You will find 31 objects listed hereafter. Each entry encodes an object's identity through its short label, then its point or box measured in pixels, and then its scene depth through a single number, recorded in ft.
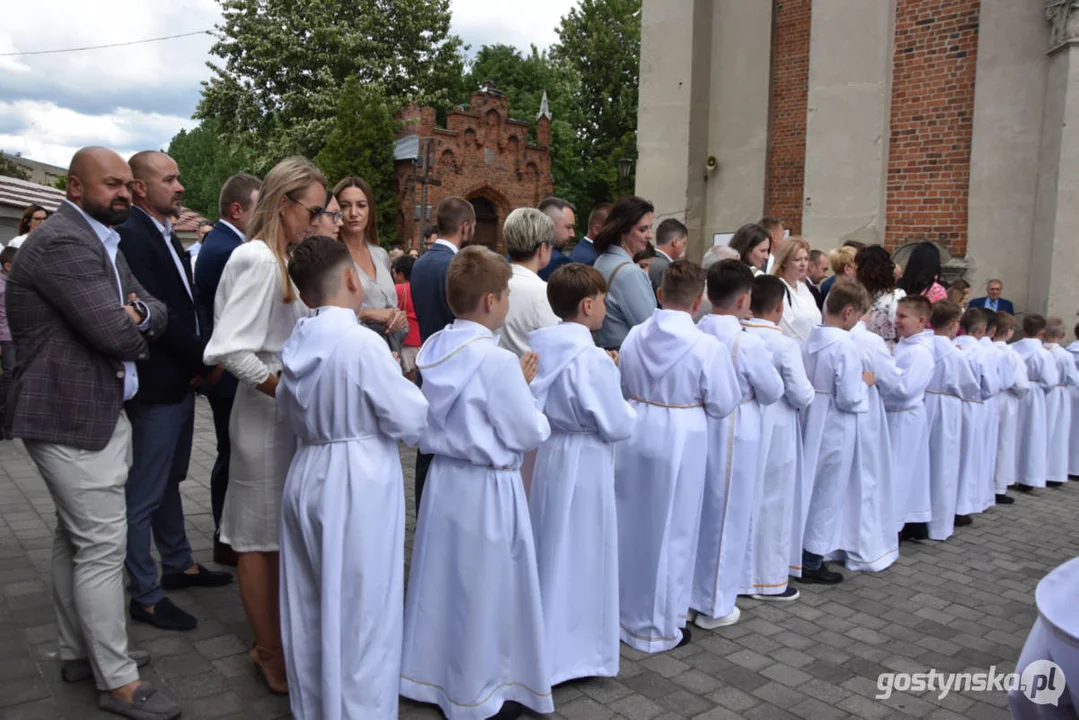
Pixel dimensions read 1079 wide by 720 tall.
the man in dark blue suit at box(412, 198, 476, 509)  15.72
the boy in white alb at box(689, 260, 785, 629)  15.12
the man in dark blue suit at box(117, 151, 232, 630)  13.17
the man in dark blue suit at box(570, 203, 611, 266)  19.15
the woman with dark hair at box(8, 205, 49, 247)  26.86
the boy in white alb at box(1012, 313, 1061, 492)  27.68
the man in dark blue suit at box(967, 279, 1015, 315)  34.17
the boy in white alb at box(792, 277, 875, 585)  17.58
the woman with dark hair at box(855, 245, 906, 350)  21.11
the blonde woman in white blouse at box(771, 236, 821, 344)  18.72
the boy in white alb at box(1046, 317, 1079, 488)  28.76
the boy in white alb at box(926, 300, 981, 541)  21.74
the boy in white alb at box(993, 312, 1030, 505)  25.91
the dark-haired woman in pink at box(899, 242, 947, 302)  21.95
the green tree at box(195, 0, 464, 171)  102.32
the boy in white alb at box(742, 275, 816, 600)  16.15
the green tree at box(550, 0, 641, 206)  131.13
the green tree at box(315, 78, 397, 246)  93.45
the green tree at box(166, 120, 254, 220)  196.95
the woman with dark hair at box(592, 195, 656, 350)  16.72
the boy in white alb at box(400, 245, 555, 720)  11.01
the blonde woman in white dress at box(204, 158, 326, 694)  11.40
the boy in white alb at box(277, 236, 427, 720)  9.96
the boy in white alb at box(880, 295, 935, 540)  19.89
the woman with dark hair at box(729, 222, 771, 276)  19.52
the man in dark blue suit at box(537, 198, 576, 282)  19.79
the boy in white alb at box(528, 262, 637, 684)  12.42
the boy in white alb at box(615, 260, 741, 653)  13.93
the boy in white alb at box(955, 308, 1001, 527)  22.95
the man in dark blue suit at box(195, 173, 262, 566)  13.99
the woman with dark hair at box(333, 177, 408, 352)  14.78
